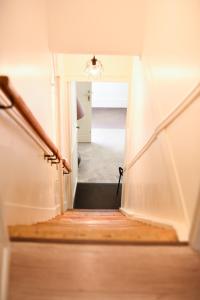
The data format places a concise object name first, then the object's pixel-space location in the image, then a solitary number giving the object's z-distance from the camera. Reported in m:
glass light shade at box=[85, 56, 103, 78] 3.45
